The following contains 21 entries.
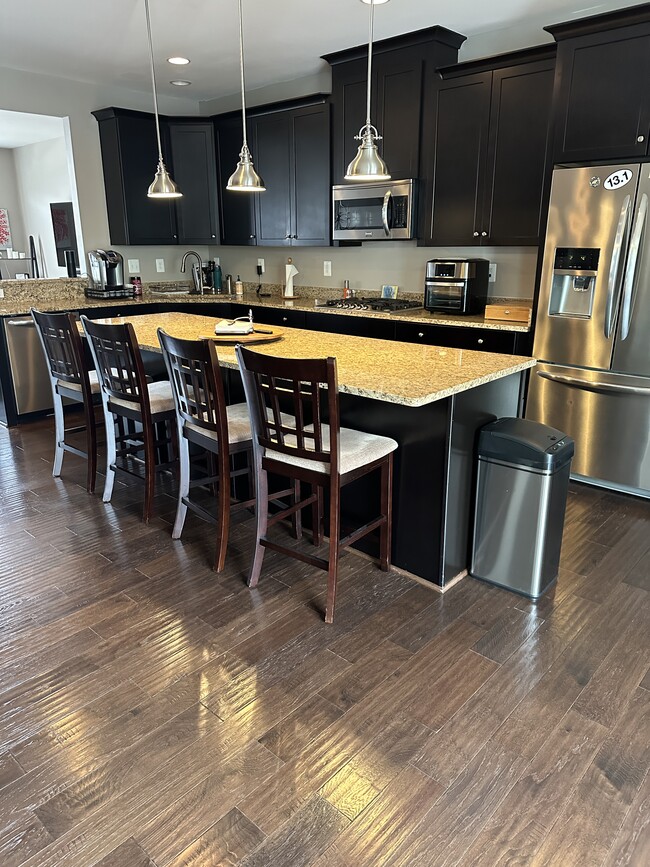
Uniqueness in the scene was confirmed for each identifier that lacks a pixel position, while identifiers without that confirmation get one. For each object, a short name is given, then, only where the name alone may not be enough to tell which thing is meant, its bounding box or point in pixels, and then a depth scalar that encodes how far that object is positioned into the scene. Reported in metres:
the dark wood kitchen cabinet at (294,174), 4.91
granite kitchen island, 2.28
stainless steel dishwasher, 4.68
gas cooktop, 4.57
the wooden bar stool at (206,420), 2.45
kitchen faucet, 6.17
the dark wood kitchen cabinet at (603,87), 3.07
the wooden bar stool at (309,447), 2.09
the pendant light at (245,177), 3.09
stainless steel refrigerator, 3.16
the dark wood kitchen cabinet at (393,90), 4.12
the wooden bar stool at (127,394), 2.92
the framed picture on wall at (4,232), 8.58
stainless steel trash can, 2.33
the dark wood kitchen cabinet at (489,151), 3.71
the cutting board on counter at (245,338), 2.95
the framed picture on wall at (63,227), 7.79
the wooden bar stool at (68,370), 3.30
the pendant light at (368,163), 2.69
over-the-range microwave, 4.39
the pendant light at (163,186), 3.38
